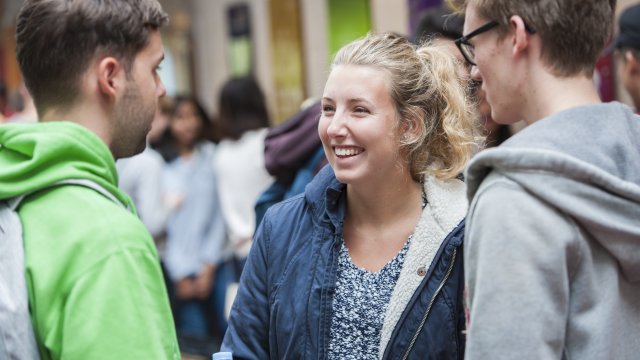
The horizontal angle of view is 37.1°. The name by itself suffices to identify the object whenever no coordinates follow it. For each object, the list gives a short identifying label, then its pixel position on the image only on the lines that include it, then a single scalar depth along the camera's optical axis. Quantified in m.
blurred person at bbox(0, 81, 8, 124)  10.76
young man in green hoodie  2.05
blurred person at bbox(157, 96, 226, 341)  7.38
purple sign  7.13
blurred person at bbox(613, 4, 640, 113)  4.12
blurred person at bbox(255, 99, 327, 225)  4.10
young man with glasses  1.91
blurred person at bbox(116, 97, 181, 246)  6.59
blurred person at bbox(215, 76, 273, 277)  6.42
